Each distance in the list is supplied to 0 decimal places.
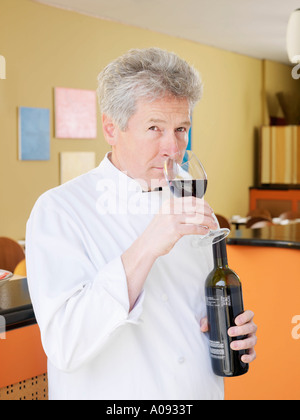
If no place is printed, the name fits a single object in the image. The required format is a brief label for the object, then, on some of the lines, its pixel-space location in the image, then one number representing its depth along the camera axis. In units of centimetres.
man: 112
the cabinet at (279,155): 845
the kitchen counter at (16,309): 156
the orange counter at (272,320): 296
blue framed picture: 534
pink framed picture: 570
